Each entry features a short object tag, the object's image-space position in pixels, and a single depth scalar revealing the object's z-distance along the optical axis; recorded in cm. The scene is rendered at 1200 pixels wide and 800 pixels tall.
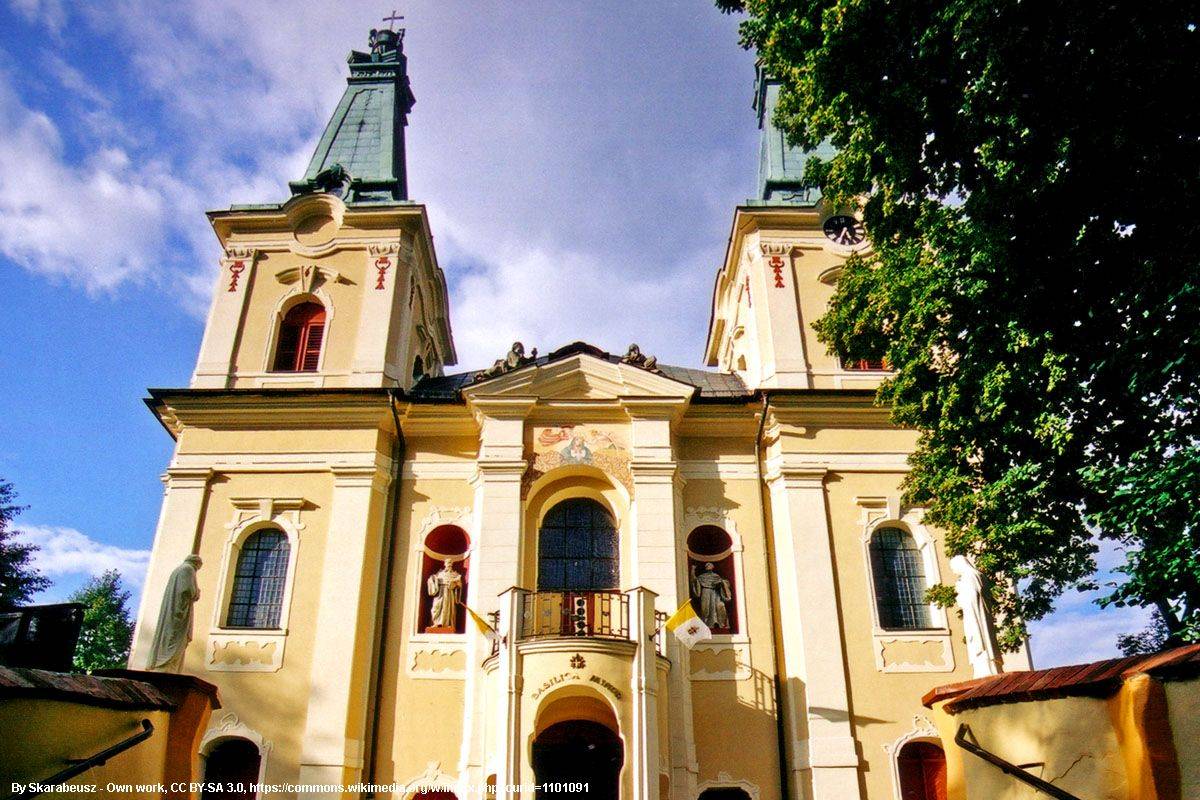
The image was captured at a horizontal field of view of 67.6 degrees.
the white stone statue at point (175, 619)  1243
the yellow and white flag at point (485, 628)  1473
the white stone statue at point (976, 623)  1248
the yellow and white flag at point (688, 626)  1444
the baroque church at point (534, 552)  1437
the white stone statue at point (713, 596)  1598
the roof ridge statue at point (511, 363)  1742
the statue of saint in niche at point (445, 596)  1597
